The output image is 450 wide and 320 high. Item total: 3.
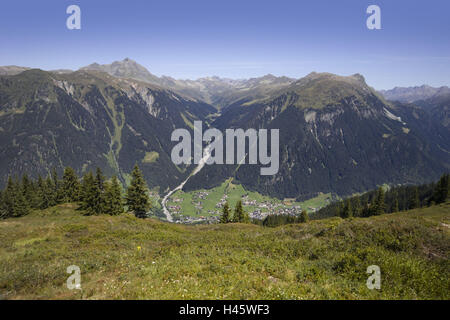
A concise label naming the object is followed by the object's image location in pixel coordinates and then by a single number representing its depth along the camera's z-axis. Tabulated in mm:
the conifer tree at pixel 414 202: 87562
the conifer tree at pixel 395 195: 102662
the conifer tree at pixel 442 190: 76938
